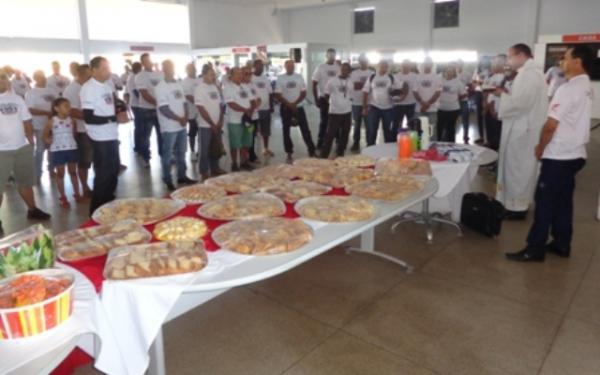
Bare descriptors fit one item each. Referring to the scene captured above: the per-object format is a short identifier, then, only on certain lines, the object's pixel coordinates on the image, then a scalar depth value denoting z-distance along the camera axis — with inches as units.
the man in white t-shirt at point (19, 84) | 284.8
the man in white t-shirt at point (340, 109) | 287.1
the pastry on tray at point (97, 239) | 68.0
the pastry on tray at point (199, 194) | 95.5
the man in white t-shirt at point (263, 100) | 291.7
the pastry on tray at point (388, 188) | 97.7
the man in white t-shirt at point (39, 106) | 229.8
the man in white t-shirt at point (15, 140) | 163.0
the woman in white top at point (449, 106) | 297.1
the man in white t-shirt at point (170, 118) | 214.4
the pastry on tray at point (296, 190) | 97.8
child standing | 192.5
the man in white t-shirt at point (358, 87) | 314.7
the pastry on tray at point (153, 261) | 61.3
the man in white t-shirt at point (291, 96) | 291.0
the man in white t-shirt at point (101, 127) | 166.4
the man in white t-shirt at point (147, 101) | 270.7
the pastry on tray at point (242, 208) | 84.6
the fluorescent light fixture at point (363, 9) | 648.4
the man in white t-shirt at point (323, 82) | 323.3
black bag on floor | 151.9
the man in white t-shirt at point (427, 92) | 293.9
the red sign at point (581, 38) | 475.8
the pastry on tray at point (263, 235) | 69.7
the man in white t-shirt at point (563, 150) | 118.6
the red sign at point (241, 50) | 589.0
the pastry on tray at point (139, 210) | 83.8
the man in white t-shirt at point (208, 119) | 235.3
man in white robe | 156.7
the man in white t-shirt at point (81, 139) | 210.1
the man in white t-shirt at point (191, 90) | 286.6
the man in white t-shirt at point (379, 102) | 289.6
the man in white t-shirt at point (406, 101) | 298.0
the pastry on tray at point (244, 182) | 103.6
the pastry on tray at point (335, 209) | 84.1
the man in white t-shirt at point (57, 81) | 267.4
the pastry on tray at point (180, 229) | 73.9
